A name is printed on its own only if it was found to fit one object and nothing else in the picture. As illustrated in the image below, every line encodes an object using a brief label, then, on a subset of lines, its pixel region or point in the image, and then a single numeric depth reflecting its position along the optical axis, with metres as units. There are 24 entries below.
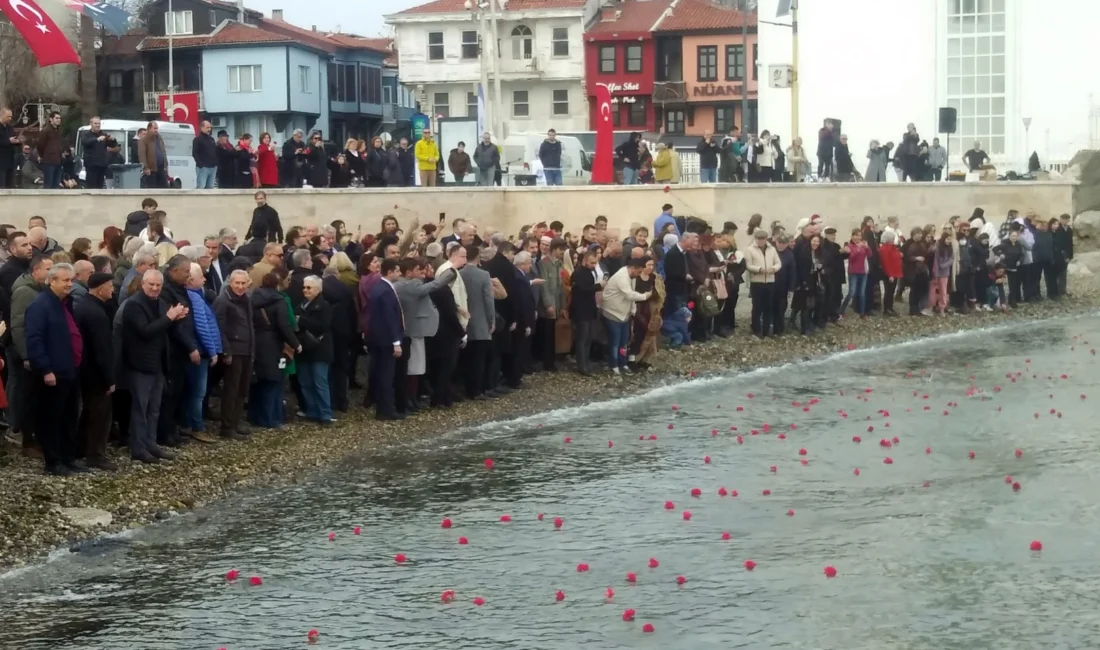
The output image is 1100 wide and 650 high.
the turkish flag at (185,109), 41.34
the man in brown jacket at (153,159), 30.24
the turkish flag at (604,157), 35.38
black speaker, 38.81
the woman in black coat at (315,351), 16.98
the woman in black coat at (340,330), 17.56
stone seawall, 28.89
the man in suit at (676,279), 23.27
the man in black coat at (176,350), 15.23
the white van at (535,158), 41.92
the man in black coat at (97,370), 14.09
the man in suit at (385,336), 17.41
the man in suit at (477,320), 18.78
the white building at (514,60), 77.69
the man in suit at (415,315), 17.78
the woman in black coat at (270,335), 16.47
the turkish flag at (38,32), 21.91
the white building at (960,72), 46.88
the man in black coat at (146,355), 14.55
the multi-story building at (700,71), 76.69
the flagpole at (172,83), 45.10
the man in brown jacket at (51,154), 28.36
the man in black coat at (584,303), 20.94
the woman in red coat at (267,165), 31.86
